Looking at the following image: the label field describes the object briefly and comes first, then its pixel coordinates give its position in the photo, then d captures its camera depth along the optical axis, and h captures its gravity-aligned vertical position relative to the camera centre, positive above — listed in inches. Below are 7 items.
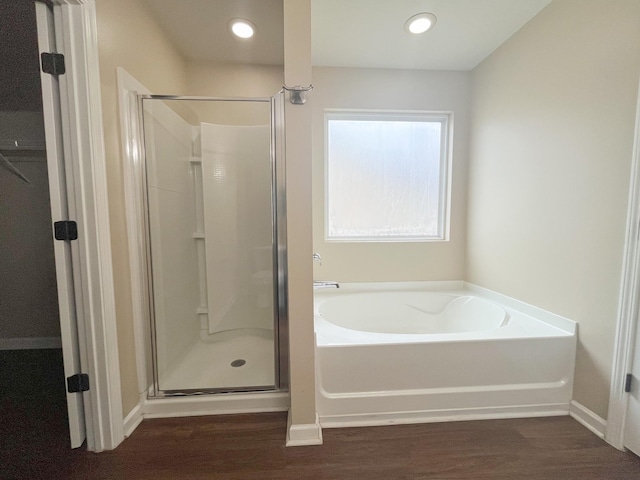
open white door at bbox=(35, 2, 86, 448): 41.8 +1.5
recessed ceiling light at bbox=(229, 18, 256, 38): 66.5 +51.0
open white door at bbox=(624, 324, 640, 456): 46.5 -35.2
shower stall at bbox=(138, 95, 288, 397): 60.4 -7.2
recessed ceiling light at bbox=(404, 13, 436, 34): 65.6 +51.4
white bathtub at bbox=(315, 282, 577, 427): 54.5 -34.0
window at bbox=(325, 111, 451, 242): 92.0 +15.2
